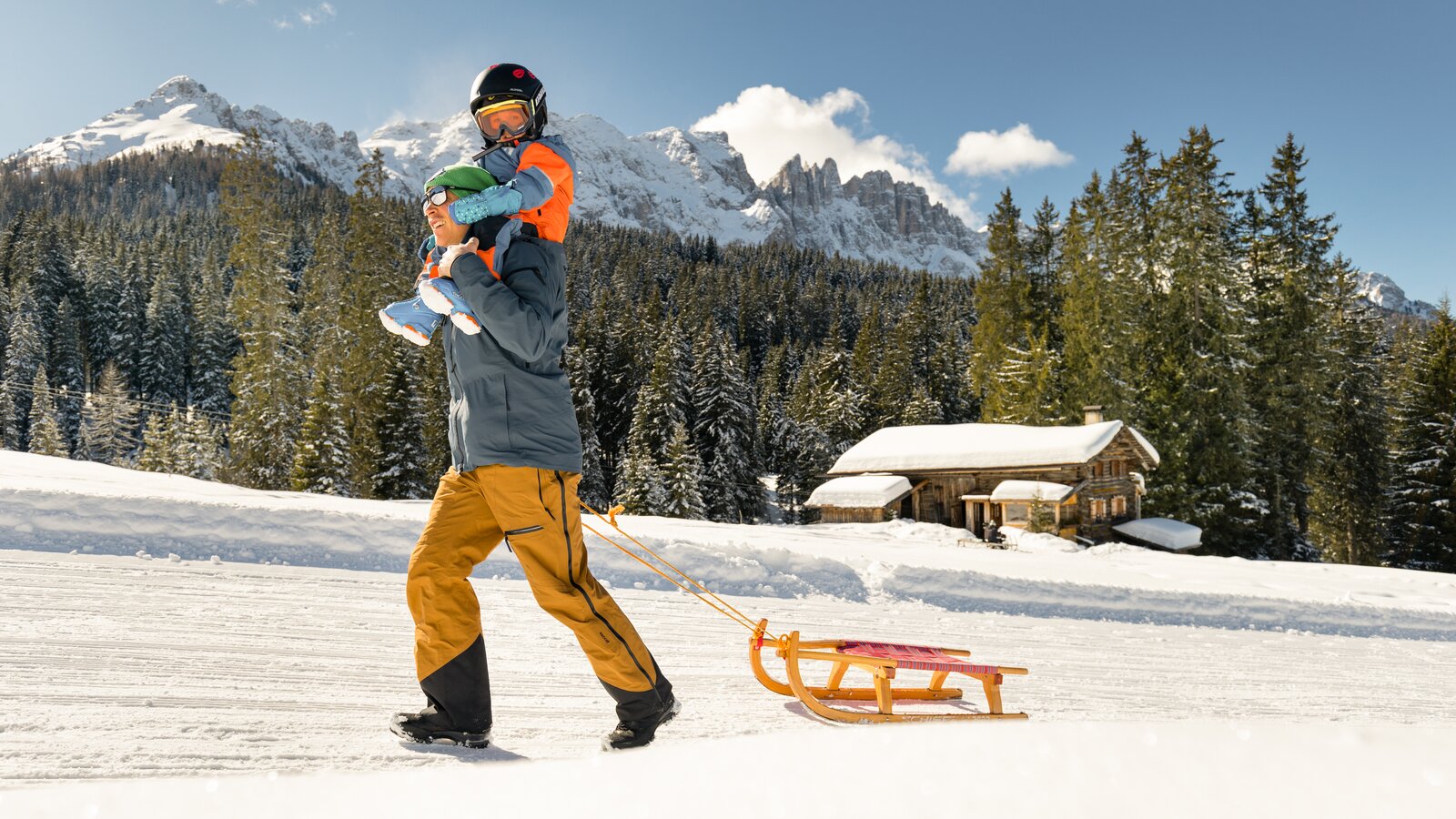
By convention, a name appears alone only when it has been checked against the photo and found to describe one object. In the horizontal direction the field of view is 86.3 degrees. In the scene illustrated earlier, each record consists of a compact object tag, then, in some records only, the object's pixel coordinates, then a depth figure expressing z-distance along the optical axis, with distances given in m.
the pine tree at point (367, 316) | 34.41
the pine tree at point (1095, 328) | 33.66
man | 2.78
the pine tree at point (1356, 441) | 36.41
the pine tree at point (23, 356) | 66.25
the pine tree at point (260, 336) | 31.23
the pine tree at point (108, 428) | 60.12
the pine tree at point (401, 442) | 34.62
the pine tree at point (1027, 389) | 35.97
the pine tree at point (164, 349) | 80.00
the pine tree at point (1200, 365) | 31.41
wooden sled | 3.54
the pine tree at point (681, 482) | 39.59
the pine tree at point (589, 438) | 42.59
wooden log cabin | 27.36
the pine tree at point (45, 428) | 53.91
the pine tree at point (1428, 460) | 32.81
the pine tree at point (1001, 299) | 40.72
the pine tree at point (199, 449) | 48.84
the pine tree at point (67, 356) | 76.06
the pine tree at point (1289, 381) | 32.88
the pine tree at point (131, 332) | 80.31
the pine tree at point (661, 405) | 46.28
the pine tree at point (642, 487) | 38.62
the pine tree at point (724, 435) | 46.34
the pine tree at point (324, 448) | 31.23
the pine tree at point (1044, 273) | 41.09
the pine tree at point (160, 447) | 48.91
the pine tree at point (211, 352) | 78.75
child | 2.74
